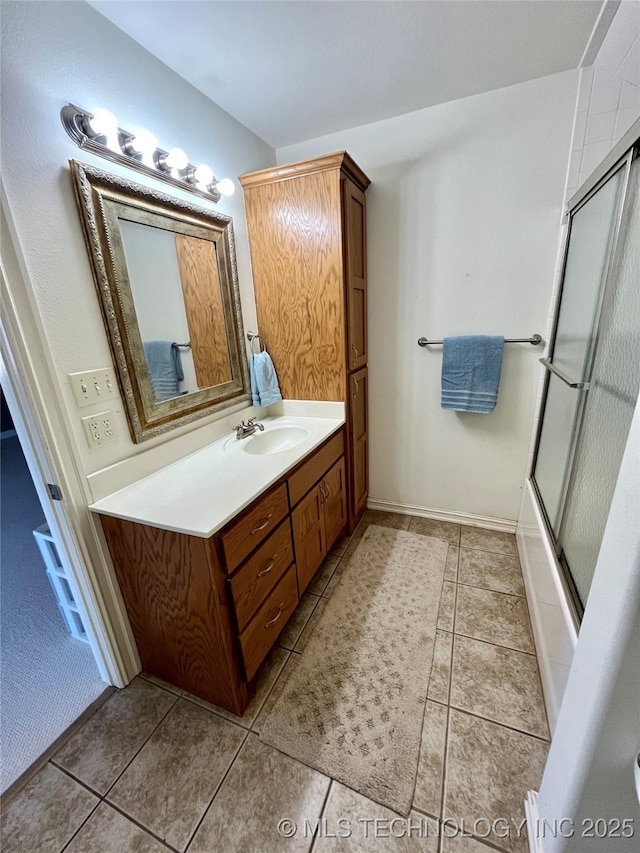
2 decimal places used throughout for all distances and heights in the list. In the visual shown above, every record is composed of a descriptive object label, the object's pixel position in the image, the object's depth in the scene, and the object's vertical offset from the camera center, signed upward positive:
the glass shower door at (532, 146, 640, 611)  1.07 -0.25
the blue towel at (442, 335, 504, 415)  1.86 -0.33
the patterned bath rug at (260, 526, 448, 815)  1.10 -1.38
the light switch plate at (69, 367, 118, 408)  1.12 -0.18
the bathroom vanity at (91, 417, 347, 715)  1.07 -0.78
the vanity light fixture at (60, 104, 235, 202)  1.06 +0.62
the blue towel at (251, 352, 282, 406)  1.92 -0.31
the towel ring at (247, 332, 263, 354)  1.95 -0.07
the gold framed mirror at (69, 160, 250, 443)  1.18 +0.12
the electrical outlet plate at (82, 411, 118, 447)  1.16 -0.33
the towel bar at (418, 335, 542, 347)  1.78 -0.16
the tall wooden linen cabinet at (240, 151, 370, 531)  1.67 +0.24
